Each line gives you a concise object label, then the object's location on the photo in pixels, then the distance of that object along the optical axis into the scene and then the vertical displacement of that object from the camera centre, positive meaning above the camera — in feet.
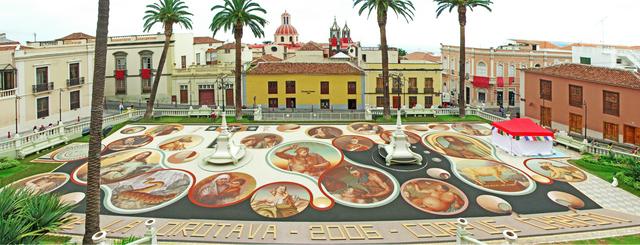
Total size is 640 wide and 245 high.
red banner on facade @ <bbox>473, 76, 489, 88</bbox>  231.28 +8.60
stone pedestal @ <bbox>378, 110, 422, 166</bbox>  109.50 -12.04
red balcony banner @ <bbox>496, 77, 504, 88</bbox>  228.02 +8.68
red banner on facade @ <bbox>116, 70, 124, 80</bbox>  221.66 +13.57
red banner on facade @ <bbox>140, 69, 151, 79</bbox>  219.41 +13.97
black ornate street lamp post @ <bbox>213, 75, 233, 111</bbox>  213.25 +8.37
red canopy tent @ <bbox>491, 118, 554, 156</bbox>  118.66 -10.21
